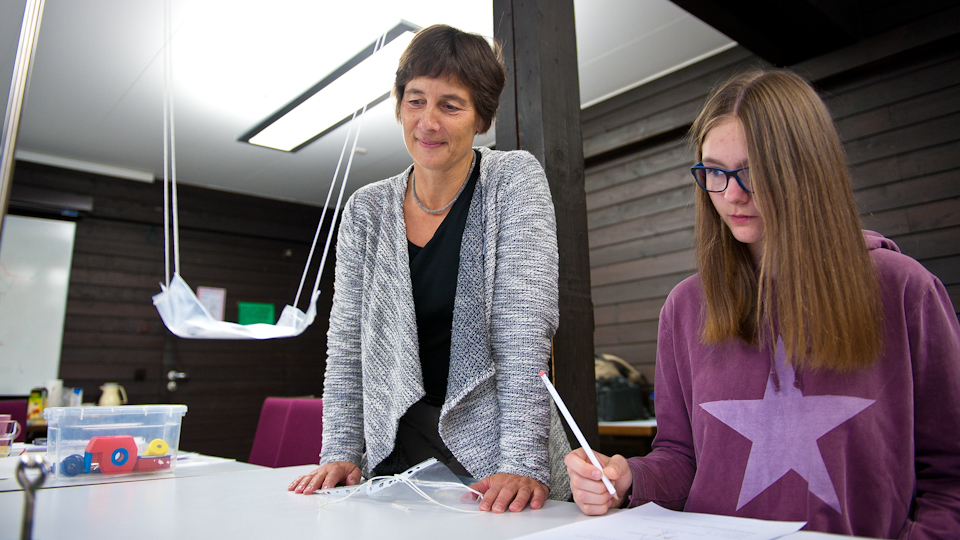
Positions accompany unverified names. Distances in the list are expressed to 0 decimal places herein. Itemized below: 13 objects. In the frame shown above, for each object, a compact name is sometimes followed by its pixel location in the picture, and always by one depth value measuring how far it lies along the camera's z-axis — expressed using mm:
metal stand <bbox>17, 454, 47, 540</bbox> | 365
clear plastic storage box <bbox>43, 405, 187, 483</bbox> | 1258
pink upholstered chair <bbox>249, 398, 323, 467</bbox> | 1937
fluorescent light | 3193
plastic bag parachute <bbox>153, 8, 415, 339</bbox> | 1628
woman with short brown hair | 952
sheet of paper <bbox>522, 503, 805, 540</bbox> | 584
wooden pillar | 1433
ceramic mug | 1729
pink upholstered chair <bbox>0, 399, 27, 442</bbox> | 2701
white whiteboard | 4438
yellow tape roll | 1341
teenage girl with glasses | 716
